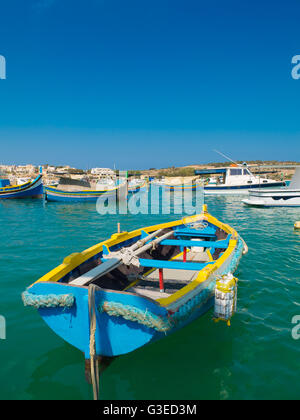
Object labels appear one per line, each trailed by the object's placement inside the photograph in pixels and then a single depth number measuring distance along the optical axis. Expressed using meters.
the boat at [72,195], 29.97
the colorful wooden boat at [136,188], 40.57
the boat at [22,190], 32.75
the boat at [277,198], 23.56
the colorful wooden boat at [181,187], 42.77
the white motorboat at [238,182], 35.69
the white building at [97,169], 107.34
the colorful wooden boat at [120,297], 3.64
